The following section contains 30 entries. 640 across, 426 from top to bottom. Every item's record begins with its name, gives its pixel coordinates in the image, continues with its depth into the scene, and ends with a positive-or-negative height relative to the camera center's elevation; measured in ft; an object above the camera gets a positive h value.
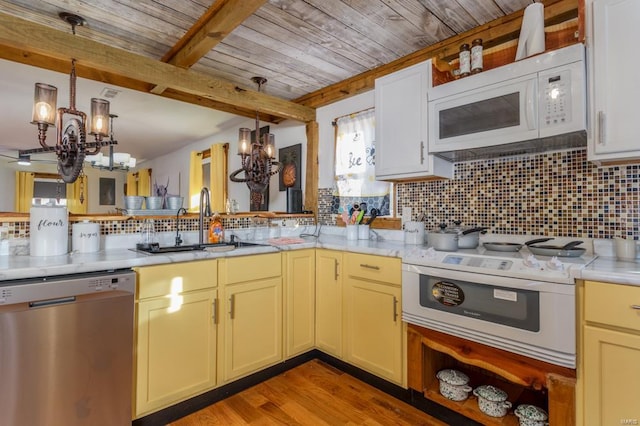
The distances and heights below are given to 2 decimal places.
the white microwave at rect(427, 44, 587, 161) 5.10 +1.90
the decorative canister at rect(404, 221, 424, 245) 7.57 -0.48
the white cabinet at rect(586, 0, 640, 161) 4.69 +2.03
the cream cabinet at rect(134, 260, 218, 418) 5.44 -2.18
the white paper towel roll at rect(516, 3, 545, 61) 5.65 +3.27
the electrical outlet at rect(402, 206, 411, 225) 8.42 -0.02
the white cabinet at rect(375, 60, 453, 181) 7.06 +2.00
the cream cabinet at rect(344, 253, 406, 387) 6.40 -2.21
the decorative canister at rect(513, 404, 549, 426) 4.88 -3.16
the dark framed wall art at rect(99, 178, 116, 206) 13.68 +1.00
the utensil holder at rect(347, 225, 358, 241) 8.56 -0.53
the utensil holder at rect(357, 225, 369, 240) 8.68 -0.51
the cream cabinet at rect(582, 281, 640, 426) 3.94 -1.82
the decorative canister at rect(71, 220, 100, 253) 6.04 -0.42
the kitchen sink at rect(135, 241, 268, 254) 6.52 -0.76
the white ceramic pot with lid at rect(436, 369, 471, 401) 5.78 -3.19
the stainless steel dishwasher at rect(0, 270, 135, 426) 4.28 -1.97
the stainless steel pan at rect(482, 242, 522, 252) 5.99 -0.65
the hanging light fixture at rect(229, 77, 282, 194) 8.75 +1.52
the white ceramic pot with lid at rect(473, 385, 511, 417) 5.32 -3.21
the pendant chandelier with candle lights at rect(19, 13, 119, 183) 5.91 +1.75
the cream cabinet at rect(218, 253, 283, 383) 6.51 -2.17
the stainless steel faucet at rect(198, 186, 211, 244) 7.66 +0.10
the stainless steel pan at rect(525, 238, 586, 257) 5.16 -0.61
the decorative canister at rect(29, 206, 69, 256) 5.52 -0.31
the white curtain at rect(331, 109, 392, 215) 9.21 +1.39
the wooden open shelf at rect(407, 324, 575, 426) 4.48 -2.65
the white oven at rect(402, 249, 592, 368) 4.45 -1.41
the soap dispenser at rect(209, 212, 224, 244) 7.98 -0.44
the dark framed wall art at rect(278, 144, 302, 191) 11.39 +1.70
